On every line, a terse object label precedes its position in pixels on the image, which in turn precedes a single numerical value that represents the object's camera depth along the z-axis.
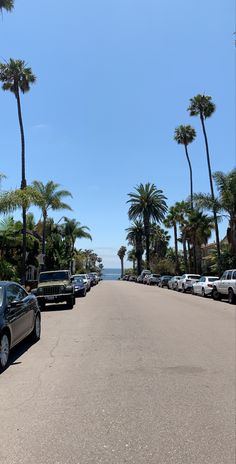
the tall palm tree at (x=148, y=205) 73.38
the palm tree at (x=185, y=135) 58.69
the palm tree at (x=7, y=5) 18.97
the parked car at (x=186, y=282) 38.53
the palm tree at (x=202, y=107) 48.53
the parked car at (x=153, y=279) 59.78
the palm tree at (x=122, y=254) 170.38
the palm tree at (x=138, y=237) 89.19
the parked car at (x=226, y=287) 26.19
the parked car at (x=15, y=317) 8.75
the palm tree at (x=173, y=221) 62.00
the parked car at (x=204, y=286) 31.48
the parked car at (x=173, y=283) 44.09
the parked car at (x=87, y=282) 39.52
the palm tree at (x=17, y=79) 32.88
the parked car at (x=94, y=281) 58.62
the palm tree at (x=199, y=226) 51.25
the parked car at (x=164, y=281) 51.22
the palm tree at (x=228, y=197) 37.58
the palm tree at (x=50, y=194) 40.12
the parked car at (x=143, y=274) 71.53
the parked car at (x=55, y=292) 20.83
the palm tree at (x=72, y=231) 67.00
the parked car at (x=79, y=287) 31.47
